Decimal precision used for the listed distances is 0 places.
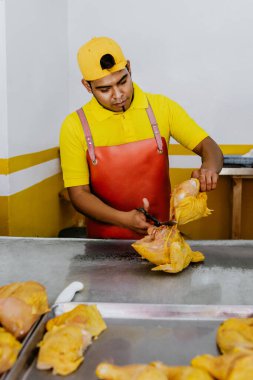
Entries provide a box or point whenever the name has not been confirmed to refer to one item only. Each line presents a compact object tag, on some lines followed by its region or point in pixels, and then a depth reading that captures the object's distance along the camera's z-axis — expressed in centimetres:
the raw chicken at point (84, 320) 123
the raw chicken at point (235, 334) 111
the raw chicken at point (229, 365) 92
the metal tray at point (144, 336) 113
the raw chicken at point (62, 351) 109
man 244
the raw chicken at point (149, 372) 94
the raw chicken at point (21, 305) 120
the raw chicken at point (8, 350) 104
